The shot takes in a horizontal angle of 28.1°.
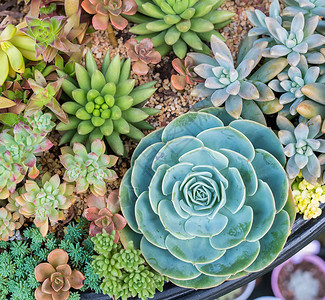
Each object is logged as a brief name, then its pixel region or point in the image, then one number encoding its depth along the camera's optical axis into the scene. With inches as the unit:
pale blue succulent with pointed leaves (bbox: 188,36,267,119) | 18.3
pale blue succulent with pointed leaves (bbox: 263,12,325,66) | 18.1
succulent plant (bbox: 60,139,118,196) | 18.0
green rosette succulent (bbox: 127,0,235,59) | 18.9
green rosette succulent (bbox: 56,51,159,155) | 18.7
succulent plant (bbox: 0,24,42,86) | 18.4
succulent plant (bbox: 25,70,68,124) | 18.0
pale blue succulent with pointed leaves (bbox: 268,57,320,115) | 18.2
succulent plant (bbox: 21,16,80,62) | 17.8
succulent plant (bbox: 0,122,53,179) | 17.7
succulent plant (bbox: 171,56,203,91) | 19.3
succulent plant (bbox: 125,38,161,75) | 19.2
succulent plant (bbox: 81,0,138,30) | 18.9
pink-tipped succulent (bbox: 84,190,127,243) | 18.3
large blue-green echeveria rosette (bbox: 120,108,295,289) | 17.2
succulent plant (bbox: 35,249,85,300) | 18.1
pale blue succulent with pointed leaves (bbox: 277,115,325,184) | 17.8
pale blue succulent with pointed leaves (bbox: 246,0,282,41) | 18.6
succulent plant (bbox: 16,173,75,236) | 17.9
